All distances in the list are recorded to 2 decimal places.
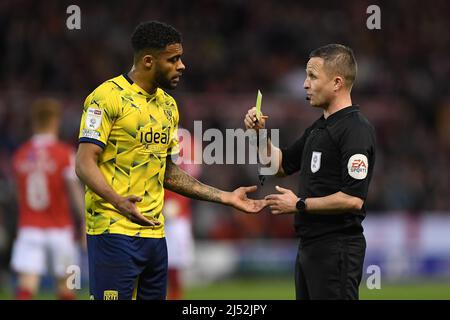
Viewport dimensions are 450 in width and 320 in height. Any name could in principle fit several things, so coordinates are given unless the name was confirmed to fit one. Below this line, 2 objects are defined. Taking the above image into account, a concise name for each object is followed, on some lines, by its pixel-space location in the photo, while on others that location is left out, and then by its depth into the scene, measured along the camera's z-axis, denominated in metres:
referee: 12.20
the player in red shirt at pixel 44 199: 20.09
